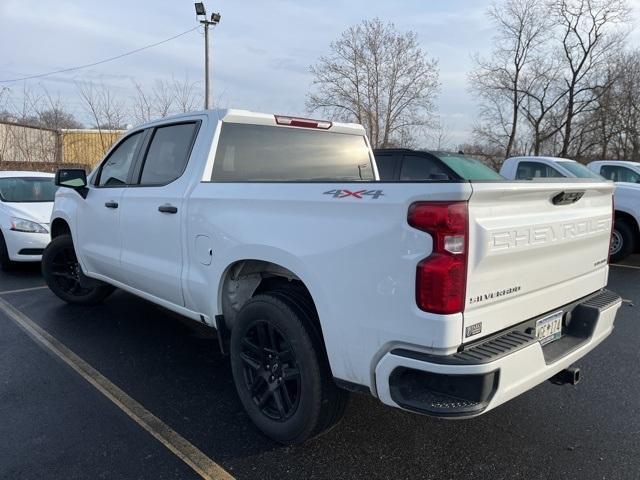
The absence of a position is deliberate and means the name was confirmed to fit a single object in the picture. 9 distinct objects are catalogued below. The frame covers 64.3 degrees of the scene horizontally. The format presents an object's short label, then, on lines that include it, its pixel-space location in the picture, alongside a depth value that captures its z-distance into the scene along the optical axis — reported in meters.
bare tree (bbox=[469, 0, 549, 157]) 31.39
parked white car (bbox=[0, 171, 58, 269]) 7.23
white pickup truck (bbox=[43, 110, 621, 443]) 2.15
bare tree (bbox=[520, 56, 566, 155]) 31.98
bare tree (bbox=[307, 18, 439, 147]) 28.64
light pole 18.61
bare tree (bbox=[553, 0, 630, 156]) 30.31
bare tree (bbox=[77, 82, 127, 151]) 18.33
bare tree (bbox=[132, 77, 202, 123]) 18.67
